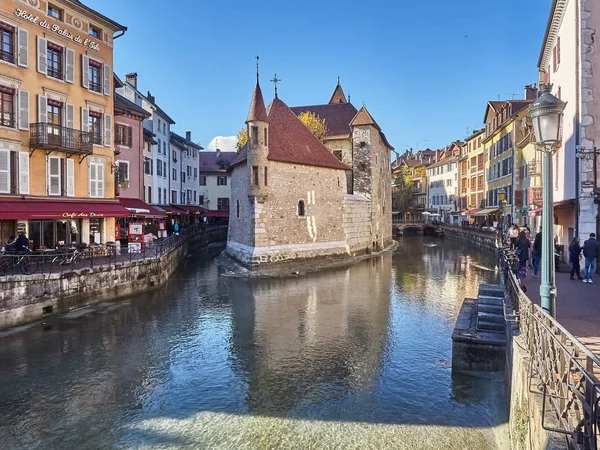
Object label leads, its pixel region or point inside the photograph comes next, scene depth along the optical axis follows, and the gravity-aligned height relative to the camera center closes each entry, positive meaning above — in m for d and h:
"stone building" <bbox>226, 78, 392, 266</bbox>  25.94 +2.01
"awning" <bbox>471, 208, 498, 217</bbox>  45.20 +0.71
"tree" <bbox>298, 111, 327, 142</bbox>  38.28 +8.40
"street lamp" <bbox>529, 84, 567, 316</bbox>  5.96 +0.80
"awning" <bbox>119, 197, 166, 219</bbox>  24.32 +0.68
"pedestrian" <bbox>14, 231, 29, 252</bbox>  15.69 -0.86
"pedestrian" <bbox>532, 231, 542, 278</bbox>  14.20 -1.19
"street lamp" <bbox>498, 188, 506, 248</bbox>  31.83 +1.11
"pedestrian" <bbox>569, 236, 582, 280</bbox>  13.12 -1.15
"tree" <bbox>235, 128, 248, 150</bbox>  41.71 +7.87
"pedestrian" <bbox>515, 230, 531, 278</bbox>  14.10 -1.15
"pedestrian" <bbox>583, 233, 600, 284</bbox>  12.24 -1.10
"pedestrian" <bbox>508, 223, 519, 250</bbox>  20.14 -0.77
